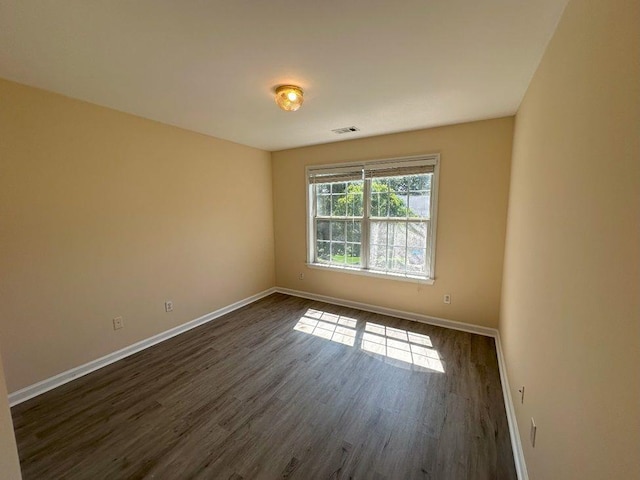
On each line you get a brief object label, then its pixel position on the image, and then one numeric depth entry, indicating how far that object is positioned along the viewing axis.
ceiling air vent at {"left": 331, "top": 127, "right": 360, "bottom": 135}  3.19
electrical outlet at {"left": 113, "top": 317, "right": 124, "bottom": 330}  2.66
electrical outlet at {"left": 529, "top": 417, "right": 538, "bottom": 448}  1.33
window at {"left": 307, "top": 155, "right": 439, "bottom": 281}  3.38
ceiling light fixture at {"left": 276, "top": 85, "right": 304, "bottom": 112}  2.05
